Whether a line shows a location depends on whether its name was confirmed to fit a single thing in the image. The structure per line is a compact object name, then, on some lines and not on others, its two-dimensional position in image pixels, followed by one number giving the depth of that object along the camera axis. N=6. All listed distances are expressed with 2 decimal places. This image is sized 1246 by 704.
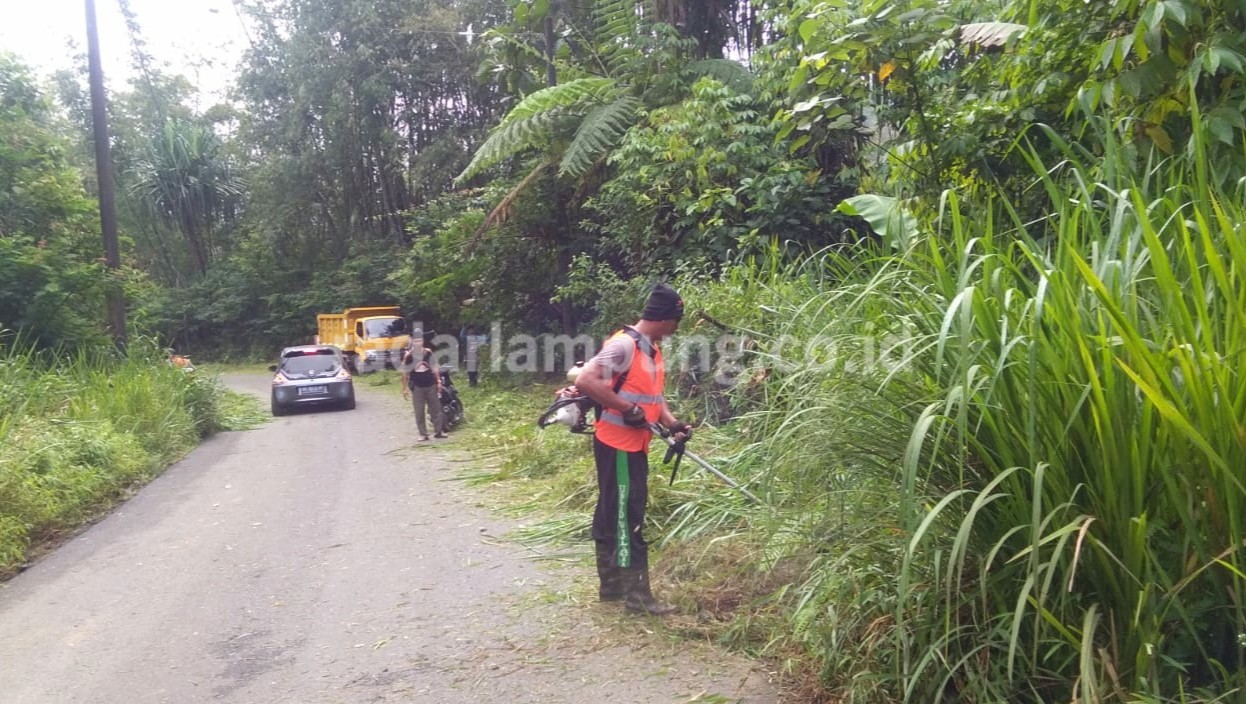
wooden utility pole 15.77
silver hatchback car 19.19
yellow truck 27.88
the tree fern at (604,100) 13.44
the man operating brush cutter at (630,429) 5.02
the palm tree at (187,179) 41.25
